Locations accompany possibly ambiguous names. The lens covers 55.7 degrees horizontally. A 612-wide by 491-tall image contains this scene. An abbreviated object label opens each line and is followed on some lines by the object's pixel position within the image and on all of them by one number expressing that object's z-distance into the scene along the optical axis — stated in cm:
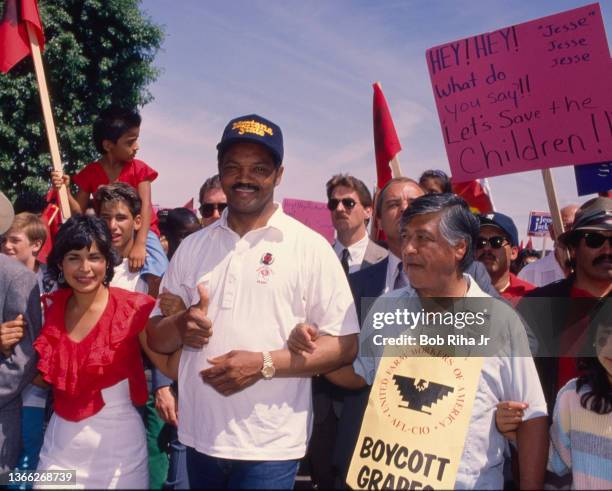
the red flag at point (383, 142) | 525
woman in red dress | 256
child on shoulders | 443
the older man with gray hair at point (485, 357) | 201
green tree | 1420
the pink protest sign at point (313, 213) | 789
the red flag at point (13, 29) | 462
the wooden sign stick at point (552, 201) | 375
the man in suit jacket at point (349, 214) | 464
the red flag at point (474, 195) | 612
